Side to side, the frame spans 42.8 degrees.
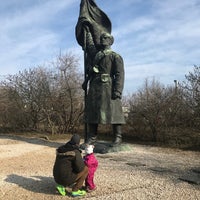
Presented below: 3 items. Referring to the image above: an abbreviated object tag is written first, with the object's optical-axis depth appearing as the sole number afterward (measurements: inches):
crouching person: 148.8
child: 155.8
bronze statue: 267.8
